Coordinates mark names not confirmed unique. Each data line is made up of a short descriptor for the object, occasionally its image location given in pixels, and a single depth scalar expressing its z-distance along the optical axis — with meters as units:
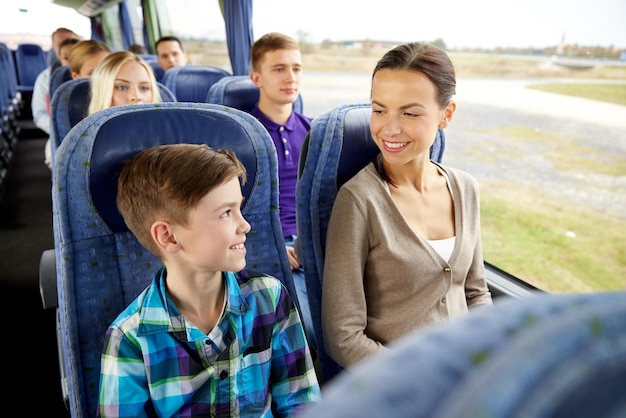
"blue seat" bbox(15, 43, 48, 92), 10.33
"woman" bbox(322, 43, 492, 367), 1.38
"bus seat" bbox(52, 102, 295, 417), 1.19
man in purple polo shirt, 2.57
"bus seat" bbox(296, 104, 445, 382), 1.49
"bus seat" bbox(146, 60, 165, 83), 5.77
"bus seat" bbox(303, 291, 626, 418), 0.22
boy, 1.07
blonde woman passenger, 2.53
